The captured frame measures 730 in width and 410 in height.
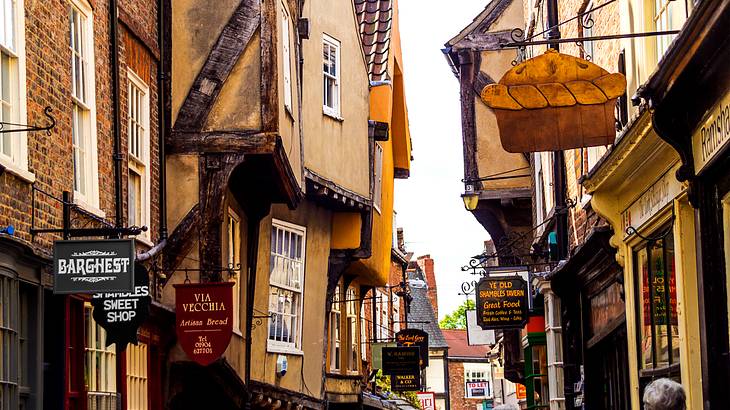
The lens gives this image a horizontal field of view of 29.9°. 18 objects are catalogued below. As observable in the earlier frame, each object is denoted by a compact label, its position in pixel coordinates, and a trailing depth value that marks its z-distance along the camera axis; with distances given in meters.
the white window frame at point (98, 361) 12.29
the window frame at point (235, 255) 17.64
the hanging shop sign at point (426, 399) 51.75
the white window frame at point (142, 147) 14.46
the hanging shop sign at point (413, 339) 34.94
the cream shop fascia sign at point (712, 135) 8.62
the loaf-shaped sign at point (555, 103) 11.52
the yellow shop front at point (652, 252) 10.62
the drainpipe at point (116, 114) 13.30
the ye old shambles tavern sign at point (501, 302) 21.30
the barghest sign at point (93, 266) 10.05
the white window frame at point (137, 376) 13.78
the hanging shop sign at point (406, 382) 34.16
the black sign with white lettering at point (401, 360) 33.47
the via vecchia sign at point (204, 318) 14.45
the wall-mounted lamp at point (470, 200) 23.12
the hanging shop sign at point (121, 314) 11.94
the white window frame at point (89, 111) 12.47
